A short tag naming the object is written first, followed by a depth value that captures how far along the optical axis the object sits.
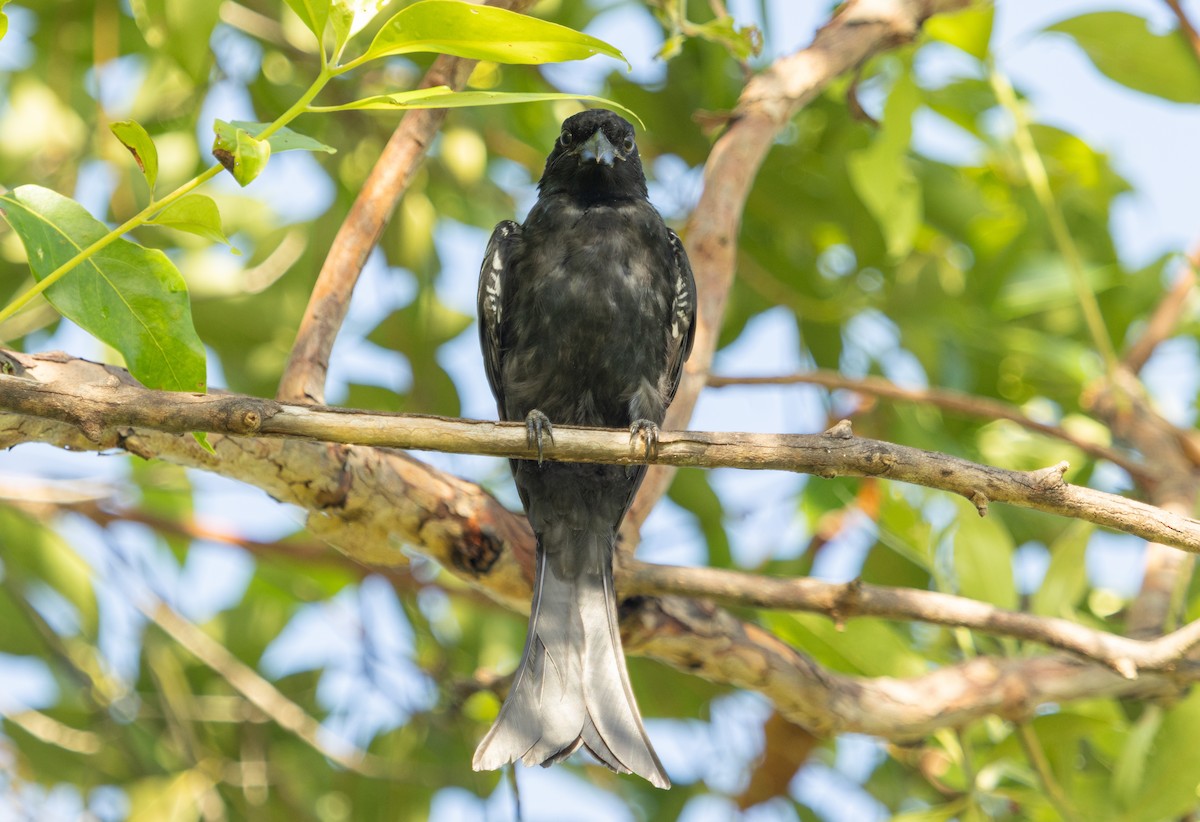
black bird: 5.96
